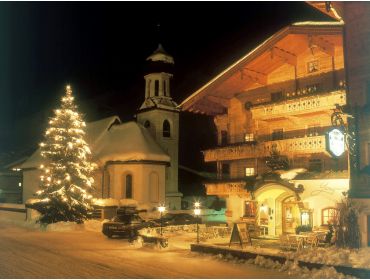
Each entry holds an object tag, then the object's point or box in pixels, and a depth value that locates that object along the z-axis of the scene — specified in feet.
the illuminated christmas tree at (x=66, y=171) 109.70
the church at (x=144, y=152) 138.10
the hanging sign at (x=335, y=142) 65.57
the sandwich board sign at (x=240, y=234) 67.05
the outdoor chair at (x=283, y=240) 67.73
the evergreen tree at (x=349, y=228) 63.67
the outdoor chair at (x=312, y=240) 63.62
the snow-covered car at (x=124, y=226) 85.87
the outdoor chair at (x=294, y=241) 63.52
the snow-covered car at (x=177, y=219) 108.10
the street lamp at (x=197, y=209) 75.12
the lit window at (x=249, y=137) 101.45
